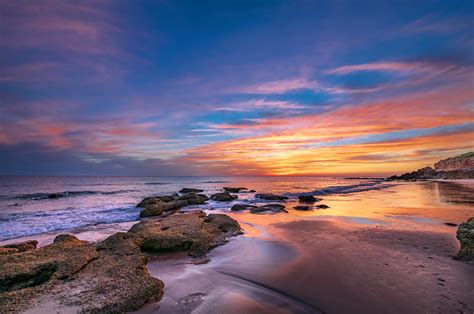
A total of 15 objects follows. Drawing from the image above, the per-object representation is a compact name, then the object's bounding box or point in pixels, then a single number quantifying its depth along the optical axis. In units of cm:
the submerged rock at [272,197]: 2972
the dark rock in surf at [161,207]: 1858
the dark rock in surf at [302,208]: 2019
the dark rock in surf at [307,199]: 2548
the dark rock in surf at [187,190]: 4376
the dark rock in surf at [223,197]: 2940
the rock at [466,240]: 722
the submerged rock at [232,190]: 4491
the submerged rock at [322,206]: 2068
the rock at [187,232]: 895
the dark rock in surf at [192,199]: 2581
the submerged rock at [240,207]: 2074
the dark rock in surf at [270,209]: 1905
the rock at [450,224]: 1219
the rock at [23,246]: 857
